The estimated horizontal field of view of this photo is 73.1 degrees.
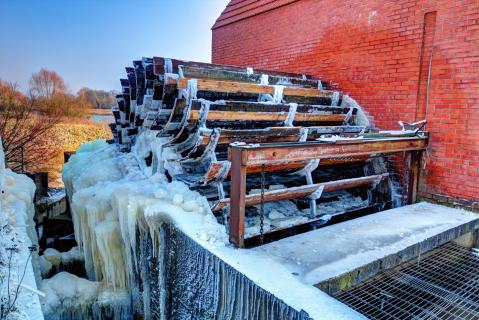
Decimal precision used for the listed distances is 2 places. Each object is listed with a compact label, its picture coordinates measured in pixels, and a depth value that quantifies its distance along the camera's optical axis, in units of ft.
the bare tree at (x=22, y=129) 36.47
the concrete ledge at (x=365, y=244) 8.02
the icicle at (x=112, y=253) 12.01
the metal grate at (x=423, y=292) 7.69
